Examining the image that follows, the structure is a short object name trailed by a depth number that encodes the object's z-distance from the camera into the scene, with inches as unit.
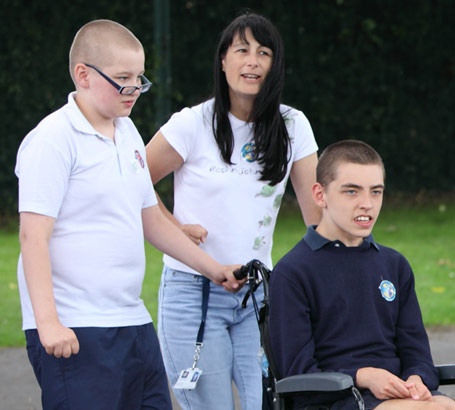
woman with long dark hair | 279.9
